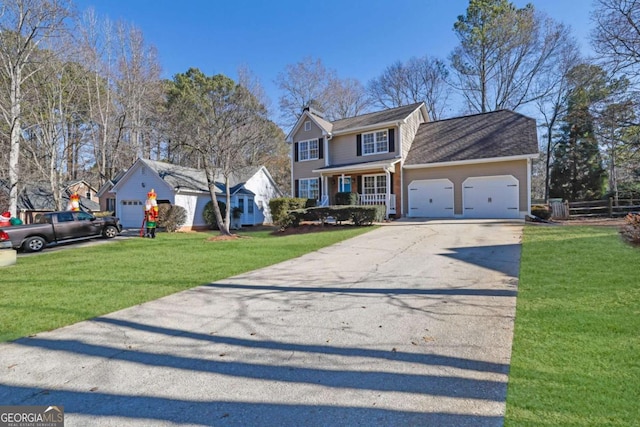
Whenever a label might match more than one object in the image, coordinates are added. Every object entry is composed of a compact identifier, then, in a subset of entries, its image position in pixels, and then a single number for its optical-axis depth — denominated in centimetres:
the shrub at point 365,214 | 1456
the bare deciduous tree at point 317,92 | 3331
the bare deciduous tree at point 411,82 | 3172
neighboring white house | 2066
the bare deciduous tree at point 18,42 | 1558
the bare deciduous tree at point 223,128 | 1597
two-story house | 1639
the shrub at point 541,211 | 1728
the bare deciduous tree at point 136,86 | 2713
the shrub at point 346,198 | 1753
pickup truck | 1224
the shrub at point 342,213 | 1478
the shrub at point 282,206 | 1762
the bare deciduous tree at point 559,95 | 2506
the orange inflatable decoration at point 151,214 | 1583
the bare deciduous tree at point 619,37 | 1294
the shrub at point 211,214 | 2172
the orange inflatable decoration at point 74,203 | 1720
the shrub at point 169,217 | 1948
